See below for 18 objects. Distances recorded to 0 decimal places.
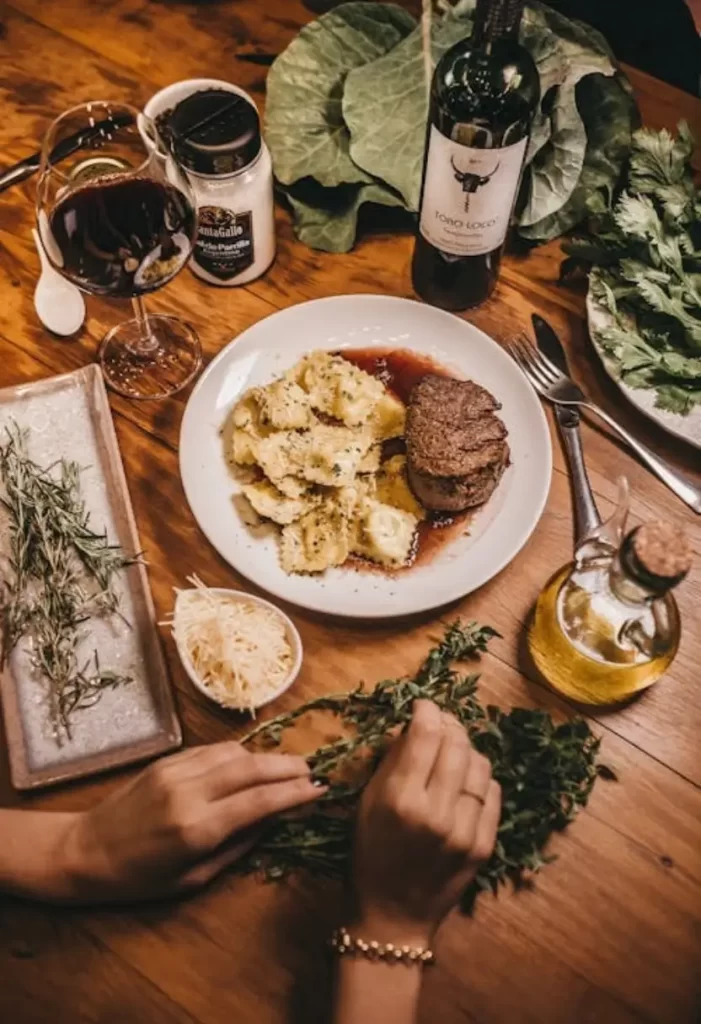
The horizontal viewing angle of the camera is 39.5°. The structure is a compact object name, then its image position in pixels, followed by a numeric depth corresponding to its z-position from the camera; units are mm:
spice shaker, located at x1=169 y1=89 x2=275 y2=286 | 1367
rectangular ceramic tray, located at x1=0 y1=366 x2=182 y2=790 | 1188
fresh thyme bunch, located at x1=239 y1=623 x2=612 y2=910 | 1145
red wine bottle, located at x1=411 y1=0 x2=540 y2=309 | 1227
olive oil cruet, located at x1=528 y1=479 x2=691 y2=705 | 1206
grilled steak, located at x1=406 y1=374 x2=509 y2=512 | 1336
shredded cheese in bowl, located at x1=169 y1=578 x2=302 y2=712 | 1194
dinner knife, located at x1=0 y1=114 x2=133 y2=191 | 1301
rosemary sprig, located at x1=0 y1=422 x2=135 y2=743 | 1221
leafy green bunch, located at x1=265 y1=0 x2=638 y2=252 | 1520
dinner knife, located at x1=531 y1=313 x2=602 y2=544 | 1380
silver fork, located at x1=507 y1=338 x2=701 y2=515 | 1407
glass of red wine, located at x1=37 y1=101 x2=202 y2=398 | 1273
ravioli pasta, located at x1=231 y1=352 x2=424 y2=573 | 1334
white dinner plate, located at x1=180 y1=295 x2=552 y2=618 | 1299
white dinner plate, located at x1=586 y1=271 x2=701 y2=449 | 1392
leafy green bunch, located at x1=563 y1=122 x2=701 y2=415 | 1409
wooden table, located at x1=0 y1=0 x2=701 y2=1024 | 1100
